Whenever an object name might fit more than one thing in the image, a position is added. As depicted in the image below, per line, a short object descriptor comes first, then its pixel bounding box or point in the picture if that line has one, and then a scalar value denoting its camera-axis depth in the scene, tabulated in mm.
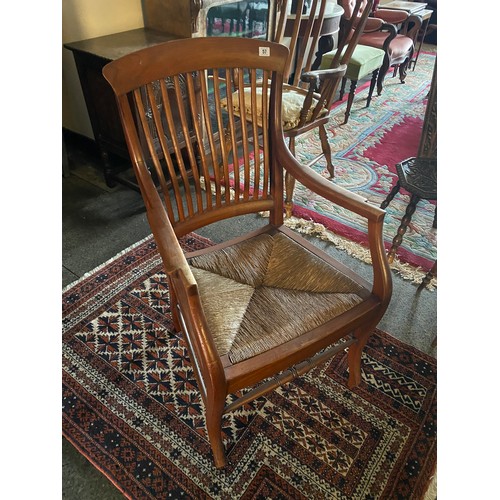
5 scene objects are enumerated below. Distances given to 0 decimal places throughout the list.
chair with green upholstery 3189
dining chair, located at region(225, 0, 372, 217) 1961
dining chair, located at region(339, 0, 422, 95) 3524
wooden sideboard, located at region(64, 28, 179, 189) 1976
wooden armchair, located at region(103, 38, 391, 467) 989
